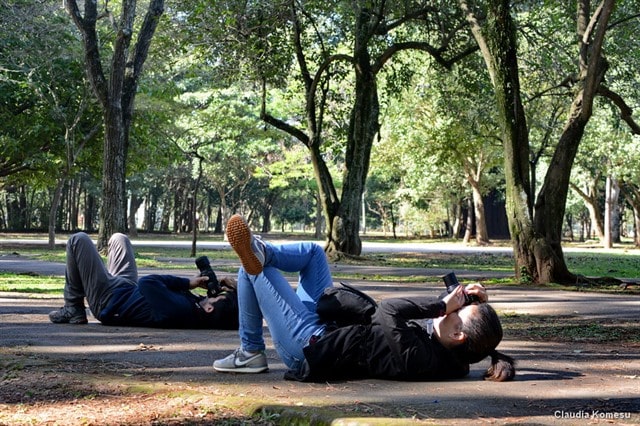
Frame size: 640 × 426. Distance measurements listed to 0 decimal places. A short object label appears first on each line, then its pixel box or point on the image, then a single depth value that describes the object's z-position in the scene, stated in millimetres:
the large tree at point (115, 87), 21277
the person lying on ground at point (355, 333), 4832
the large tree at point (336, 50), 20641
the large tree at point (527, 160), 14430
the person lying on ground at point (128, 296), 7270
